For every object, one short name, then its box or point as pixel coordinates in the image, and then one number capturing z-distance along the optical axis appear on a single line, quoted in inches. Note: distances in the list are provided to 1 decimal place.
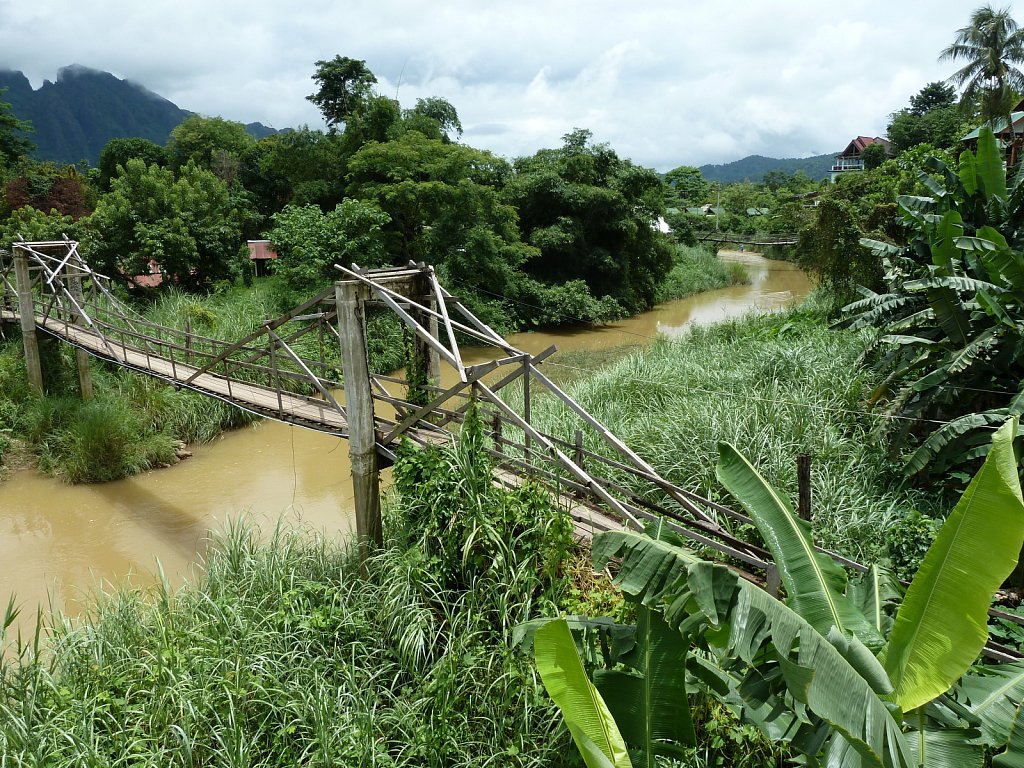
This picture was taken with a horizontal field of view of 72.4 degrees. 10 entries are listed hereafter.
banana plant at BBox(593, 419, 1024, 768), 88.4
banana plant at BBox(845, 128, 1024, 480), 230.4
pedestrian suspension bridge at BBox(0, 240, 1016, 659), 187.0
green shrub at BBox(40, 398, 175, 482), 382.0
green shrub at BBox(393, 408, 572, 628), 167.3
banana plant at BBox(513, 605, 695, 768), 110.2
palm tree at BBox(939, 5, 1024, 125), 898.7
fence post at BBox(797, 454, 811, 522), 176.1
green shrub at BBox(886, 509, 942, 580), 204.4
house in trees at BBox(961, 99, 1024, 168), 795.4
